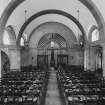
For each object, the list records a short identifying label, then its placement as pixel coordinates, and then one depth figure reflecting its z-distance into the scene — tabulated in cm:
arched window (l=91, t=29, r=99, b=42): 1853
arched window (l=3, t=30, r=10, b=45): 1873
